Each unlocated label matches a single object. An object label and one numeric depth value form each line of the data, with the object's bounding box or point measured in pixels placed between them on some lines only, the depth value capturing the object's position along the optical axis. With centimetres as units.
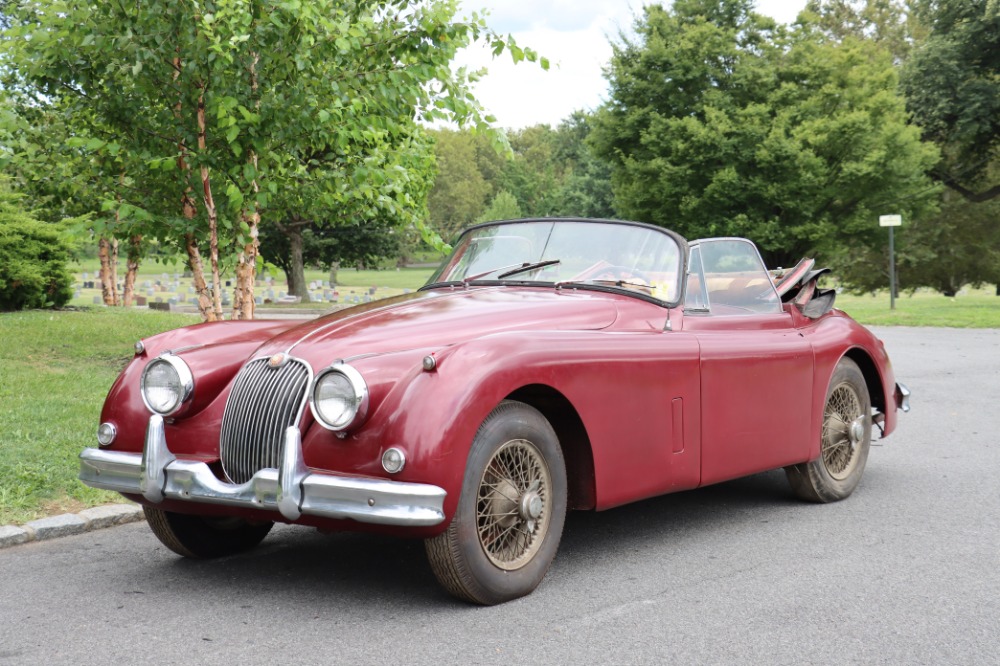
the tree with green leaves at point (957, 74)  3491
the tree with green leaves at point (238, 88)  930
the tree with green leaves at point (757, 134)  3266
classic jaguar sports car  405
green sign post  2551
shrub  1761
